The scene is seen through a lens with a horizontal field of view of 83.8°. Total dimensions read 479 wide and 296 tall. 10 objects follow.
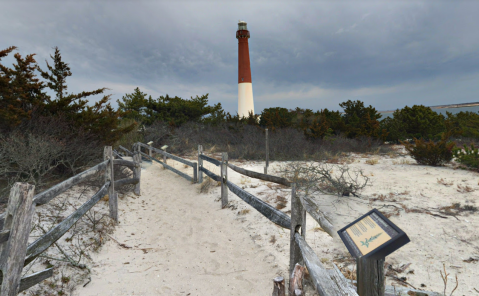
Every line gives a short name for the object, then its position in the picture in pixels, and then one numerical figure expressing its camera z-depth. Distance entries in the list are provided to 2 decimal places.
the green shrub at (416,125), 15.96
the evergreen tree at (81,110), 7.20
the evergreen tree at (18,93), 5.79
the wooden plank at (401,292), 2.05
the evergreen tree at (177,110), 19.92
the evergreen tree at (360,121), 15.19
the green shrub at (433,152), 9.77
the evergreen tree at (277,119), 17.61
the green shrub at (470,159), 8.67
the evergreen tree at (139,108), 18.92
